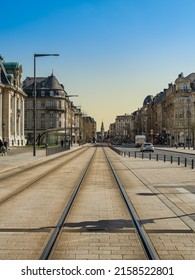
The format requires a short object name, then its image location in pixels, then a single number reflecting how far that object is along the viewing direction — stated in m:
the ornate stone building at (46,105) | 118.19
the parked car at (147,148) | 56.34
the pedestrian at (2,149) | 42.03
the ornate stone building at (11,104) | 76.94
